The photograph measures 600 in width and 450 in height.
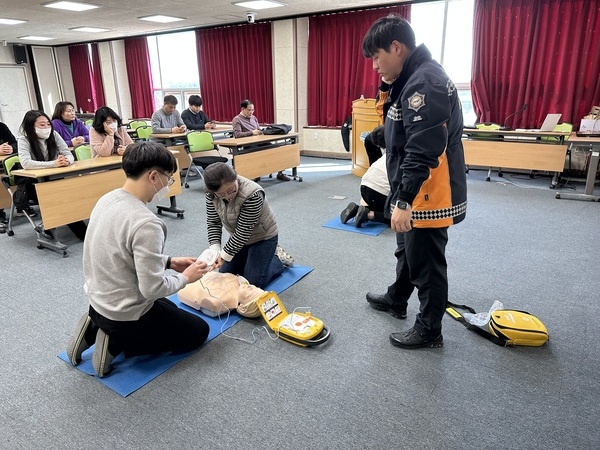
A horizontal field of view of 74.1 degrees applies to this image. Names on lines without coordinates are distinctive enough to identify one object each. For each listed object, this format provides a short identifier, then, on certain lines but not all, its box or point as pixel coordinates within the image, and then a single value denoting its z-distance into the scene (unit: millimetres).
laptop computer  5020
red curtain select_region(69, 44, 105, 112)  9852
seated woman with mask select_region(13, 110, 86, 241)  3389
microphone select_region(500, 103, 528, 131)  5391
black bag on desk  5620
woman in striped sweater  2240
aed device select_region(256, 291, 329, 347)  2021
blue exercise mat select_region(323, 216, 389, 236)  3678
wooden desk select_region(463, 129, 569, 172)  4977
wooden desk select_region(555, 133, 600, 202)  4416
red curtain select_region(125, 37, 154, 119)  9055
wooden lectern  5572
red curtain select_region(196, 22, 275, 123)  7609
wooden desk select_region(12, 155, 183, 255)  3201
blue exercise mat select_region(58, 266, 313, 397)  1771
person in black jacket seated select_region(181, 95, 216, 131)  6152
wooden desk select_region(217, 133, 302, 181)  4945
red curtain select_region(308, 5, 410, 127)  6684
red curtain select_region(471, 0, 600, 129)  5133
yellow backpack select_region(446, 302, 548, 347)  1977
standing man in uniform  1513
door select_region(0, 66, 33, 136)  9344
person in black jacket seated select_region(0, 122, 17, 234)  4008
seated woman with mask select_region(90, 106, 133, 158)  4012
